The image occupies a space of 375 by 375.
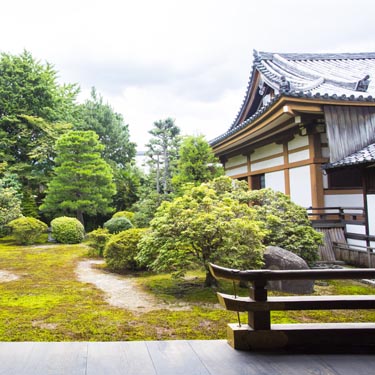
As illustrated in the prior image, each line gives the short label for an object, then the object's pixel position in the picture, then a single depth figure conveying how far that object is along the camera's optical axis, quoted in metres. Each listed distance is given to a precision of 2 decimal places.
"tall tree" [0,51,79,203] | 16.72
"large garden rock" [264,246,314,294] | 5.05
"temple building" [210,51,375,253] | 6.71
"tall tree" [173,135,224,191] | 9.42
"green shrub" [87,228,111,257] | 8.84
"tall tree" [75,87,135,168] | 21.55
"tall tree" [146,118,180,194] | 12.11
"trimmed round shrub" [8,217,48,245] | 11.79
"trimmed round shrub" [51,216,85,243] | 12.16
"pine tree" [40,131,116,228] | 14.01
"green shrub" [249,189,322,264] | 6.20
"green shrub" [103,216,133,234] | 12.04
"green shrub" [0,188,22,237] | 12.76
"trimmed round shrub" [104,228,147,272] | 6.93
